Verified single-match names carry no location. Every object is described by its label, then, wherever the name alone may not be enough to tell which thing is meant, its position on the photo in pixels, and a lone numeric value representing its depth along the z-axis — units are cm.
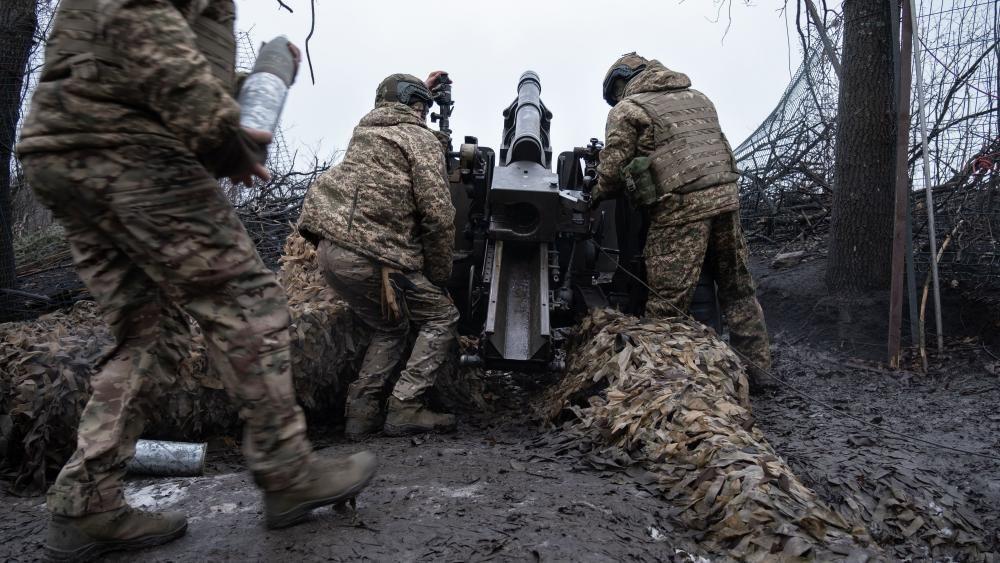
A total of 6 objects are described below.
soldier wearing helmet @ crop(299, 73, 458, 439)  468
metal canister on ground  358
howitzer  518
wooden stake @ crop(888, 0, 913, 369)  548
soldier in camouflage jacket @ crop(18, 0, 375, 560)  232
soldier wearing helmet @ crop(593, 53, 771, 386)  529
